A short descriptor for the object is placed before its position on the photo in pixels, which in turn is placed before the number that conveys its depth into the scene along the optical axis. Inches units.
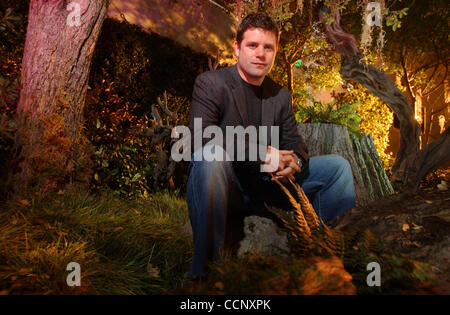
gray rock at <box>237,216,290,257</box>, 120.7
